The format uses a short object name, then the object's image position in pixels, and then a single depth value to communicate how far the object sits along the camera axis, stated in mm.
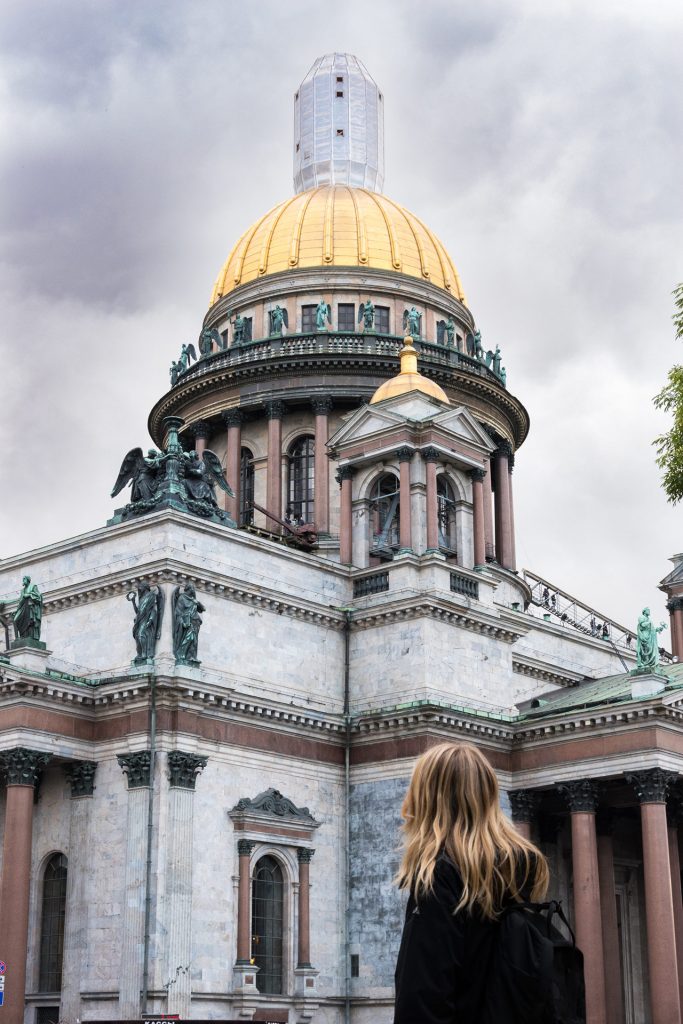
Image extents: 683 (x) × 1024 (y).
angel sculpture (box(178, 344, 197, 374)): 60031
